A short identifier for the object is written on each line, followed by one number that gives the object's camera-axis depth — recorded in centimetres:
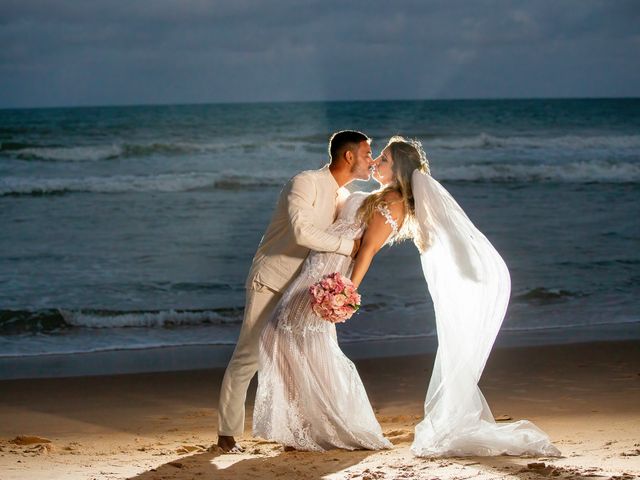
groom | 514
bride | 523
